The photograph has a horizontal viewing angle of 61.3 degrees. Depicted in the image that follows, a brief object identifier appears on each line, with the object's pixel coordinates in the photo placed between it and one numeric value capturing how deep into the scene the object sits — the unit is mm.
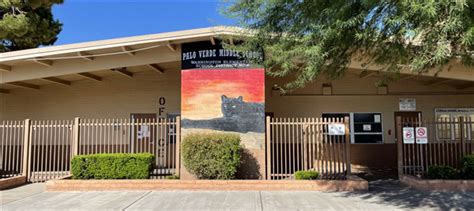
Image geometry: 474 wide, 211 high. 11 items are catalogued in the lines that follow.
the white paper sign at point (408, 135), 12086
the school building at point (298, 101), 16328
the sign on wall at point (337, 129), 11828
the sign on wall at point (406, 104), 16578
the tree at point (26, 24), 18023
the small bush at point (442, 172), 10961
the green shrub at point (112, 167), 11453
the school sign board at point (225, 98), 12211
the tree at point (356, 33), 5527
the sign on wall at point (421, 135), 12070
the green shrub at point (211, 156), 11148
